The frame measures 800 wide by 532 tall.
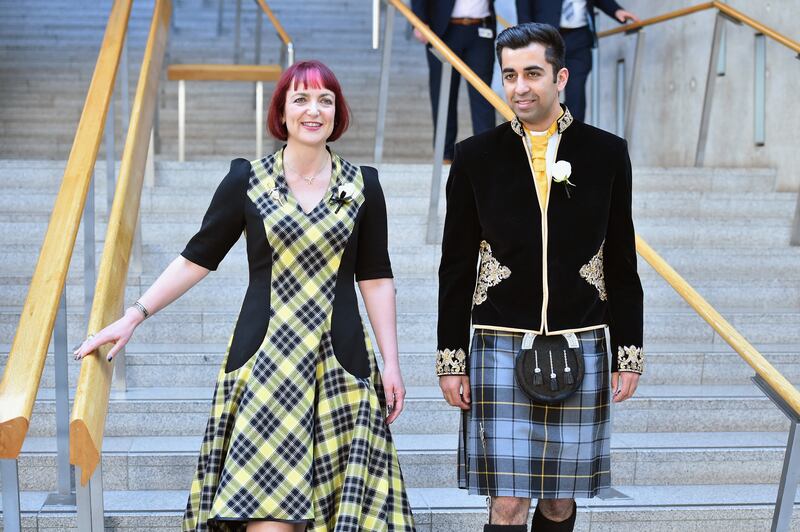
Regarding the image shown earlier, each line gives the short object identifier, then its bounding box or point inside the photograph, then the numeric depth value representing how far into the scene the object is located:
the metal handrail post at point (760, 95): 6.13
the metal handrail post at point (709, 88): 6.33
